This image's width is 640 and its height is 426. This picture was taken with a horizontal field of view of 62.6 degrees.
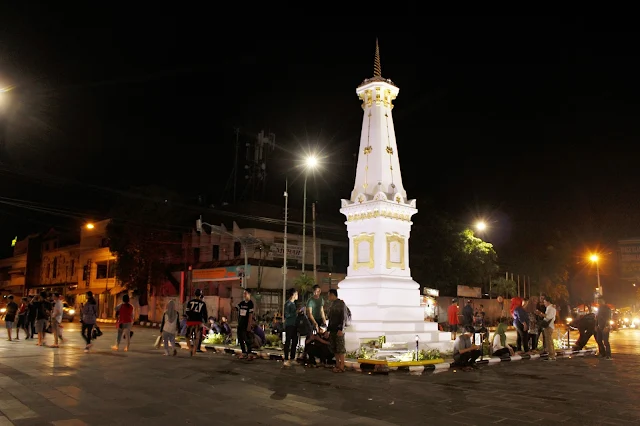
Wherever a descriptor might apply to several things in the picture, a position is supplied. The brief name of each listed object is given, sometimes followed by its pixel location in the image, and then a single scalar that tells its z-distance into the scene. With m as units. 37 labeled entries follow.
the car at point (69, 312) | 41.81
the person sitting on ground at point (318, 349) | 12.62
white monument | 16.33
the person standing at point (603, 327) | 15.29
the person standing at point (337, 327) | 11.62
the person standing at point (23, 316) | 19.99
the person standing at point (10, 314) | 19.46
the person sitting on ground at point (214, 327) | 18.72
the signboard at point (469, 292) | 44.12
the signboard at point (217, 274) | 38.69
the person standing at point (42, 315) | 17.48
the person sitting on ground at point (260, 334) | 15.69
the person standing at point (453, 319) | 21.33
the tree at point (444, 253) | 39.50
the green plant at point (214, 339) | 17.78
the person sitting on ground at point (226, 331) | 18.28
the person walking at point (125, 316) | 15.67
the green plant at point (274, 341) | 16.58
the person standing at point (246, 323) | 13.34
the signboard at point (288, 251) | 40.72
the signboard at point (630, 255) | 41.03
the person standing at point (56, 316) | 16.42
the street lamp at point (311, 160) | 24.97
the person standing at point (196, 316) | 14.23
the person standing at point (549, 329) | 15.07
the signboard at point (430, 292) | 33.75
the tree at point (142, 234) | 41.88
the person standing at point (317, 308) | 12.93
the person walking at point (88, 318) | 15.34
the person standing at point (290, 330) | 12.31
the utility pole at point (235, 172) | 47.61
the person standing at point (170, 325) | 14.62
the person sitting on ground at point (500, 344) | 14.45
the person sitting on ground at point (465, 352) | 12.02
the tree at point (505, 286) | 46.33
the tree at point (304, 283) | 34.84
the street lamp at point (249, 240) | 38.71
